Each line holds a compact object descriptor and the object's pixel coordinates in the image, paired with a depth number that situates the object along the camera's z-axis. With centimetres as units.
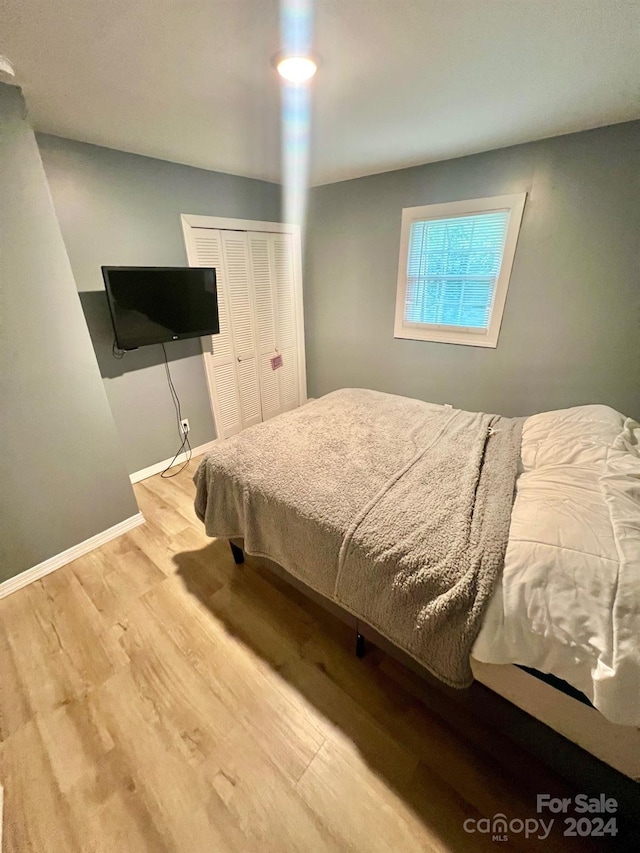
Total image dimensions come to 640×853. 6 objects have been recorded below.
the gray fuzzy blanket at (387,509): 102
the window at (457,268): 239
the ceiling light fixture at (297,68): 128
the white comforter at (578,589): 77
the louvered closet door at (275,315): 315
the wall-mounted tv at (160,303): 213
